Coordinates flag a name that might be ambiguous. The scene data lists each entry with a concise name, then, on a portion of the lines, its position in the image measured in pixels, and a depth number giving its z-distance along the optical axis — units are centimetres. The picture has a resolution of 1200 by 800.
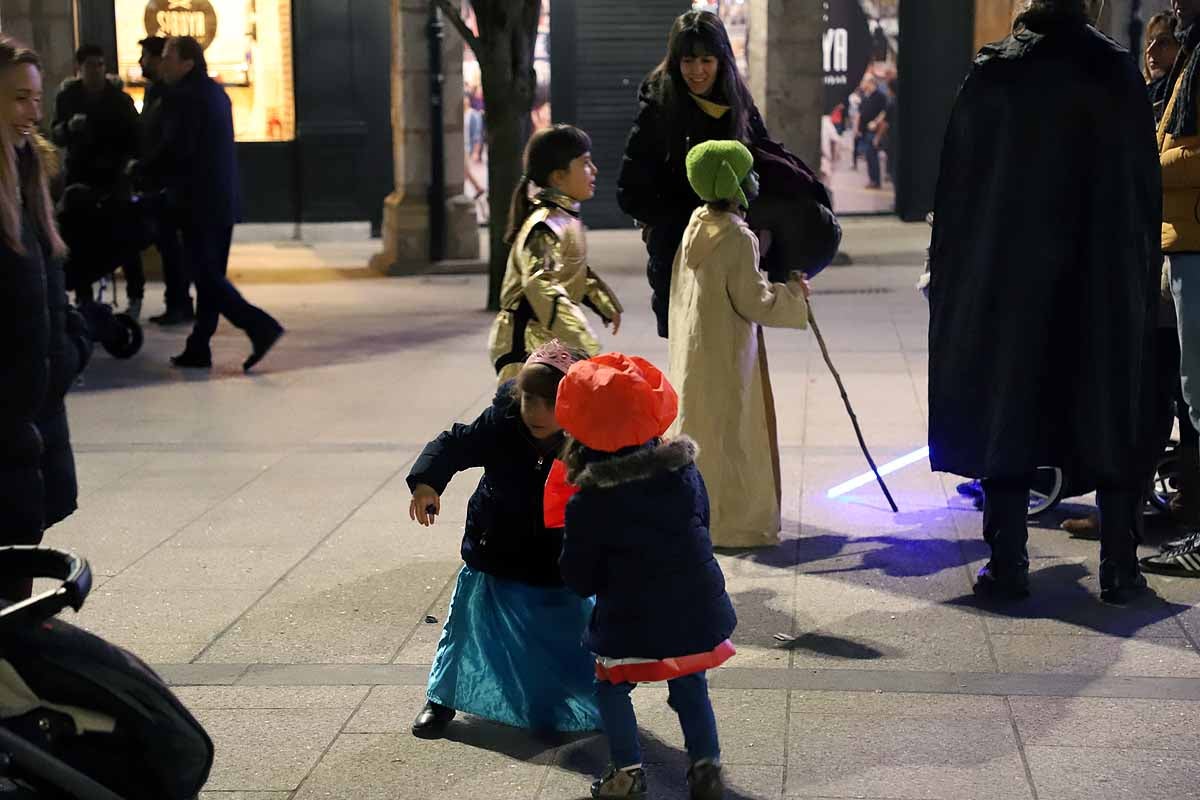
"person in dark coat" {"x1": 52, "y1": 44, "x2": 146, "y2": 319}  1218
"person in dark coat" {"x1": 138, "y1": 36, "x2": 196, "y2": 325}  1163
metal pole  1611
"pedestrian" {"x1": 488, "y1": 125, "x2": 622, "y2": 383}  641
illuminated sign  1845
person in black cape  578
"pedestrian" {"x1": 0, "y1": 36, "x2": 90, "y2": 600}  451
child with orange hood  419
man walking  1103
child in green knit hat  648
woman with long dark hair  675
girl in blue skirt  482
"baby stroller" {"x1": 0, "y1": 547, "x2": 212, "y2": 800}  338
